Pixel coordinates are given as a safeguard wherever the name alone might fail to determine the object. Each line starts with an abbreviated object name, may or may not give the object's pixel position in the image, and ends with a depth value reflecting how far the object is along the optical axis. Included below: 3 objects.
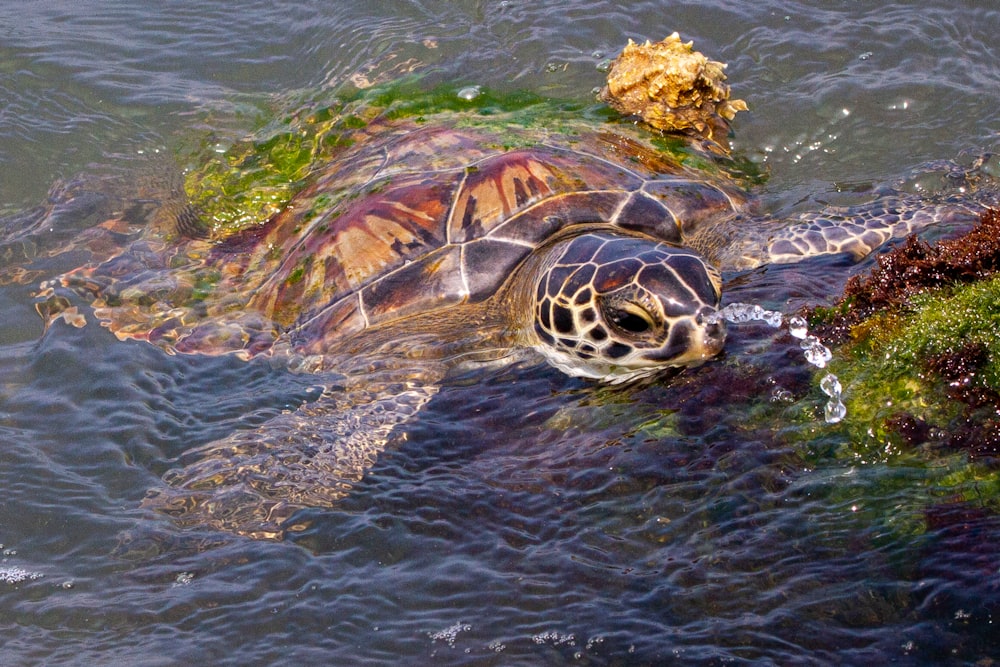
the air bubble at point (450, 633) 6.29
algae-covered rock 6.31
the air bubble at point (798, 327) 7.80
